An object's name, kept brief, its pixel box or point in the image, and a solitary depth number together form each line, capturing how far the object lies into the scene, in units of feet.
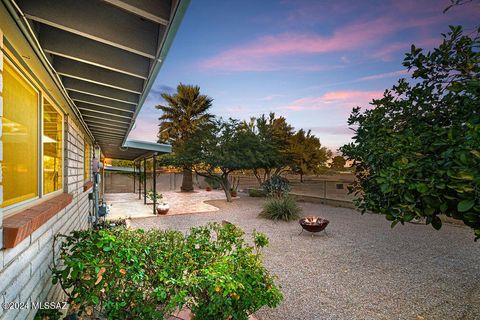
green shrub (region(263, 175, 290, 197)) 50.24
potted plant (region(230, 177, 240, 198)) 56.08
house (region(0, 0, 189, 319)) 5.09
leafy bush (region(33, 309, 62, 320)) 7.14
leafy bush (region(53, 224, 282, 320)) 7.23
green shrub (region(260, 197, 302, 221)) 32.19
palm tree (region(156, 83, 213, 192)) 64.95
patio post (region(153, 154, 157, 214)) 35.73
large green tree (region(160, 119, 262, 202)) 43.98
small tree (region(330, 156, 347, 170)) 72.94
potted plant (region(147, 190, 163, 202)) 37.40
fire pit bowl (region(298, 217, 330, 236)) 23.75
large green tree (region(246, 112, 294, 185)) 49.34
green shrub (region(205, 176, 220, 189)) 71.72
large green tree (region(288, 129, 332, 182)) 54.76
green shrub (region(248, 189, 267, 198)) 55.30
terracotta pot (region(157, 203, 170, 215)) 35.22
